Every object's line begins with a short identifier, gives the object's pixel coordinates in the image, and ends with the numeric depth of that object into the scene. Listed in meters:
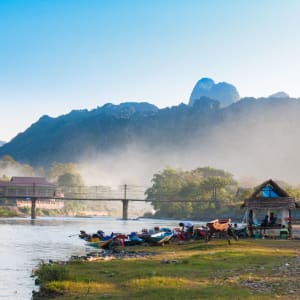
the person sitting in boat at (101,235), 60.58
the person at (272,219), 54.21
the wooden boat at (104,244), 51.14
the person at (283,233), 52.88
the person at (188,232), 54.45
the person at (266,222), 53.47
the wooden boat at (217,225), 45.53
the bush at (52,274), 24.52
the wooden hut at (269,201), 51.25
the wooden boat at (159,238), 49.00
